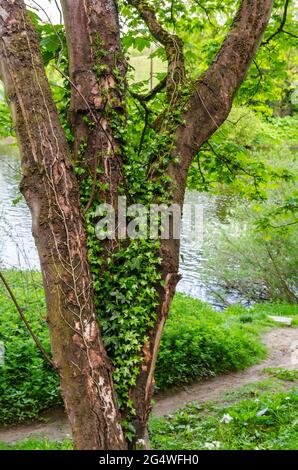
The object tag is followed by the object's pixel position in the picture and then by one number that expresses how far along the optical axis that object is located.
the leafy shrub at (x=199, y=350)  7.14
